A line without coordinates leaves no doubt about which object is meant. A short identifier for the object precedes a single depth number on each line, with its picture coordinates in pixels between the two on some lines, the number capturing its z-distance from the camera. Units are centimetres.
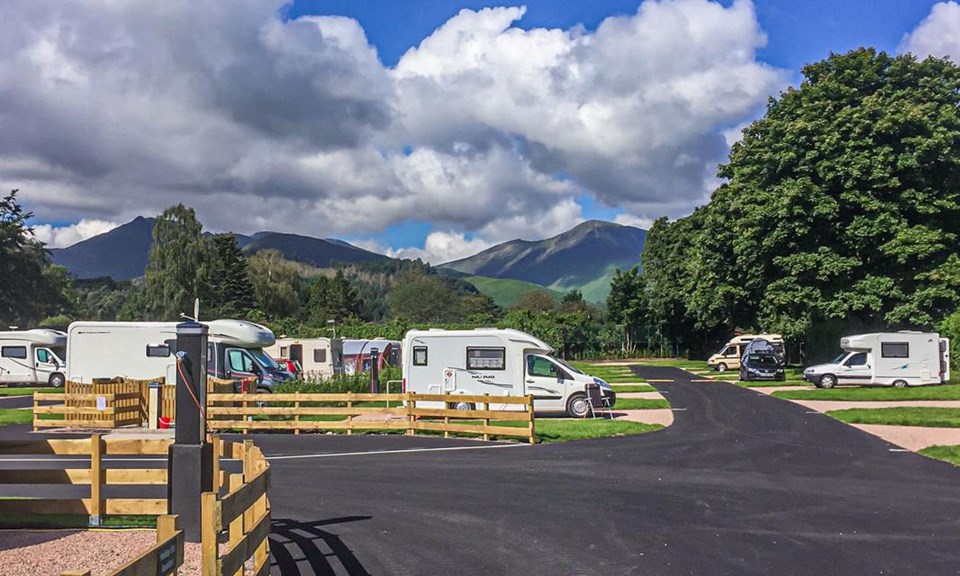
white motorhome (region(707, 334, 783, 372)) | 4797
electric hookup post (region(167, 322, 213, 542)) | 823
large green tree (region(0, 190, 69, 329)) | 7281
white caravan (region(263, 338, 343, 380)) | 3708
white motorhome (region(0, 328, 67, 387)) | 3853
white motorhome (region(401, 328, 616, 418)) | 2183
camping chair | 2189
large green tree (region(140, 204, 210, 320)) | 7462
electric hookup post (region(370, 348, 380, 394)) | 2626
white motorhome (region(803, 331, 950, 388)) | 3161
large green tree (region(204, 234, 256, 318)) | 7862
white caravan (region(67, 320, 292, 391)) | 2489
